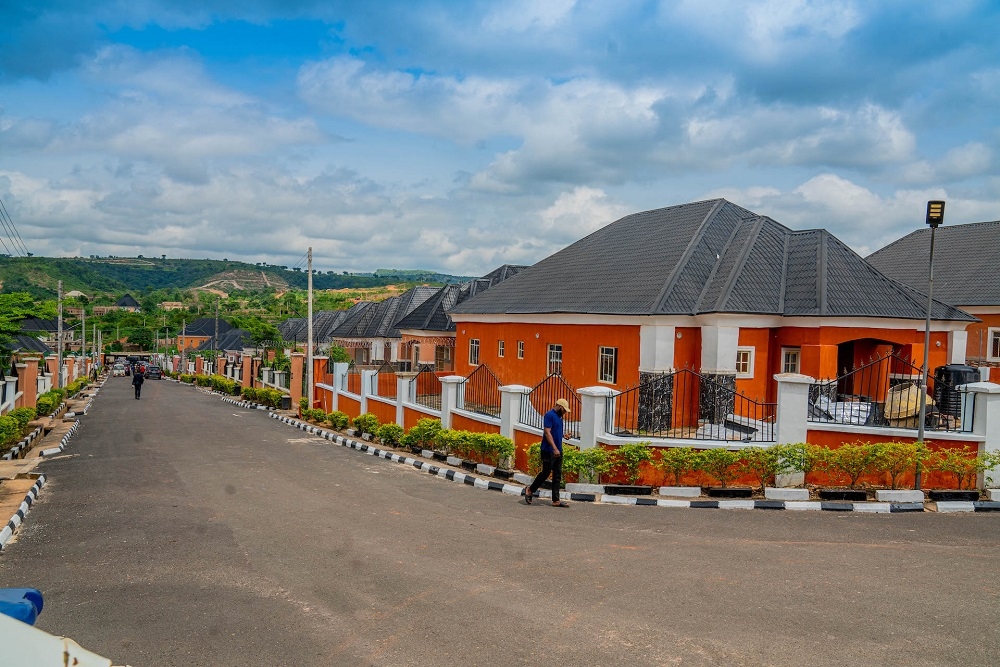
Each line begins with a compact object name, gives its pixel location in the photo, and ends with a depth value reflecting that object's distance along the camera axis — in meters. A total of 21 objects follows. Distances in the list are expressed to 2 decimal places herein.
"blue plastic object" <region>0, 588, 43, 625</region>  2.72
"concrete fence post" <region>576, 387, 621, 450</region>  11.70
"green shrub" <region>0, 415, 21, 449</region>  16.11
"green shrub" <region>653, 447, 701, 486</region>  11.04
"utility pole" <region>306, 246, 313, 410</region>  26.91
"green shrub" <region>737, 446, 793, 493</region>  10.86
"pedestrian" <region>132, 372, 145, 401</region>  35.50
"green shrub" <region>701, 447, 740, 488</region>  10.91
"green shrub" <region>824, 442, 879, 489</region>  10.59
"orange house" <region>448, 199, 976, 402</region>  16.50
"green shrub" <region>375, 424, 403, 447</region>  17.75
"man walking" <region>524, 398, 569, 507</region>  10.55
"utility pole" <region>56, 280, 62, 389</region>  34.59
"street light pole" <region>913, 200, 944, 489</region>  10.22
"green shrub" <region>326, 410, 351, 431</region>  22.02
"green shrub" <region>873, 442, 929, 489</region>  10.46
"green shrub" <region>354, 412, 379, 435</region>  19.53
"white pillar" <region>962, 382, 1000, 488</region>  10.49
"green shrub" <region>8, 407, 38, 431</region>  18.18
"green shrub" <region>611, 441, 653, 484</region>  11.19
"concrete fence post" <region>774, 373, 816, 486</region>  11.34
